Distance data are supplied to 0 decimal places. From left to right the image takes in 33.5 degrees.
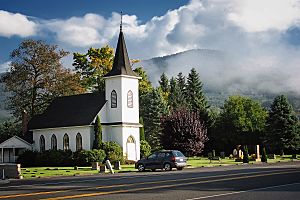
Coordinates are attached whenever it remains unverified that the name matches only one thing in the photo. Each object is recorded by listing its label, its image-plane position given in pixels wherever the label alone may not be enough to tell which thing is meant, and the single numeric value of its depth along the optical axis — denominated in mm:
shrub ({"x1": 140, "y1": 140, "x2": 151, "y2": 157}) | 60678
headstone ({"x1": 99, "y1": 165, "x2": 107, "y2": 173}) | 40781
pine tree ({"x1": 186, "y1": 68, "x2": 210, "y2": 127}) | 89312
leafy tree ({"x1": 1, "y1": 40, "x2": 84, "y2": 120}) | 68438
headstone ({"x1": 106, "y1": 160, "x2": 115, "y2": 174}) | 38906
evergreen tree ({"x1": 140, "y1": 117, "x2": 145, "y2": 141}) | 63484
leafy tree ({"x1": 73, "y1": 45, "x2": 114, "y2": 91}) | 76562
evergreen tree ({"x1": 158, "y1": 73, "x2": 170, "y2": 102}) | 110688
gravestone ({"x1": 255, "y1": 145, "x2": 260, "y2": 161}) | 59619
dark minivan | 40156
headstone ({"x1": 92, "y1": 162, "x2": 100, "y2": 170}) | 44928
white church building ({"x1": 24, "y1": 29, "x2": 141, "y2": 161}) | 57062
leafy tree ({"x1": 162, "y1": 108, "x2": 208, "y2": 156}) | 61059
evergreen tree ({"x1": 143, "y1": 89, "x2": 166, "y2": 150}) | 87250
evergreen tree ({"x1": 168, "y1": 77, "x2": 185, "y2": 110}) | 98500
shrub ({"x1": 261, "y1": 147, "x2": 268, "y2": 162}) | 54375
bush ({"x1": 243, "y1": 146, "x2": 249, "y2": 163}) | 52000
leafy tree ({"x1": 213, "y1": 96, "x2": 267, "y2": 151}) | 82188
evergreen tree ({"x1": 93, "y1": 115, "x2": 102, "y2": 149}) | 55156
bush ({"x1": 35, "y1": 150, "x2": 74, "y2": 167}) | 56094
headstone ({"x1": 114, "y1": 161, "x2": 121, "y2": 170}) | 44062
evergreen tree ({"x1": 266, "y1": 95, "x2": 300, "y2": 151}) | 74375
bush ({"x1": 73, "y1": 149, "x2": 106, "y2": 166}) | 53219
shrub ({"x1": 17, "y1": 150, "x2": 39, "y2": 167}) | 59844
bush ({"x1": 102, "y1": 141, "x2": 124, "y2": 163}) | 54031
